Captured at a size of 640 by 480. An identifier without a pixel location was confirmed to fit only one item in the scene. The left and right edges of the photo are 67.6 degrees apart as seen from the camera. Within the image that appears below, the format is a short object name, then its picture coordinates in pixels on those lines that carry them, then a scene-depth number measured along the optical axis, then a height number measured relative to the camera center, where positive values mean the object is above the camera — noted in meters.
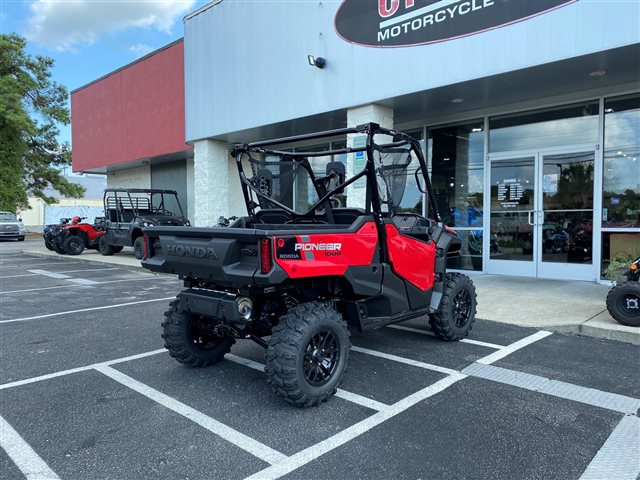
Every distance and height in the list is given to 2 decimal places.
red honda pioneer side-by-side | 3.38 -0.37
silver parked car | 24.98 -0.34
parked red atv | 15.67 -0.52
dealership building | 7.27 +2.29
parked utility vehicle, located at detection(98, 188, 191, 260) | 14.00 +0.17
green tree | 27.53 +5.36
